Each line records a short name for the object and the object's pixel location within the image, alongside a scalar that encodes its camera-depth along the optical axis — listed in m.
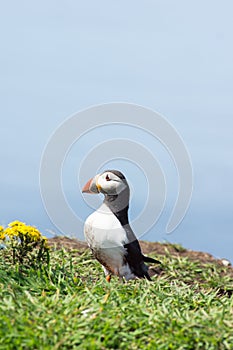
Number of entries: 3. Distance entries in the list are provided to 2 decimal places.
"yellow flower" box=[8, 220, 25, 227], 13.41
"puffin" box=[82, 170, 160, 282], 13.02
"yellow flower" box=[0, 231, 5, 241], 13.61
